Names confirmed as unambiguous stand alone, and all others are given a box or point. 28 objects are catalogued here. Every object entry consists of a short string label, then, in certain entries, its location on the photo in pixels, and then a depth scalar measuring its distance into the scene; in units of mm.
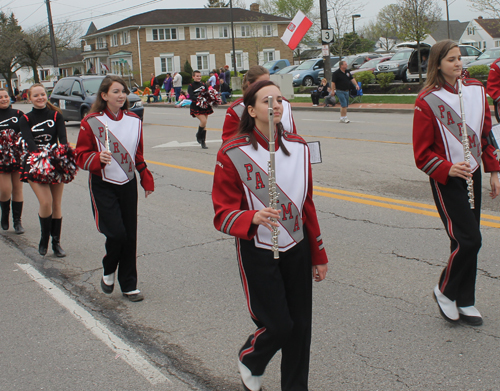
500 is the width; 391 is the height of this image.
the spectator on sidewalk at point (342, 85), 17719
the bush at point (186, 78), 58381
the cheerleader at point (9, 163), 7152
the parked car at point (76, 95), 20625
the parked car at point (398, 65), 27828
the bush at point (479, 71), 22266
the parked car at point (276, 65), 41469
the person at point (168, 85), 35250
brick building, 62344
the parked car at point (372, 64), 30839
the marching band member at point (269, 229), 2889
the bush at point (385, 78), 25766
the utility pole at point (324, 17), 23500
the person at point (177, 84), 32422
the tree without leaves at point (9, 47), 61750
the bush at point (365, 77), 26772
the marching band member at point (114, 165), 4746
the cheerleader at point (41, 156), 6133
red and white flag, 18438
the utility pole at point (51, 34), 40938
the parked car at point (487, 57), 24109
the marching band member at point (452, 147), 3875
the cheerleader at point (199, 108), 13798
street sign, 23559
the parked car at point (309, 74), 34812
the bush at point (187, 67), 60406
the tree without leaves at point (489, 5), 24469
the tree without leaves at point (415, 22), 25688
